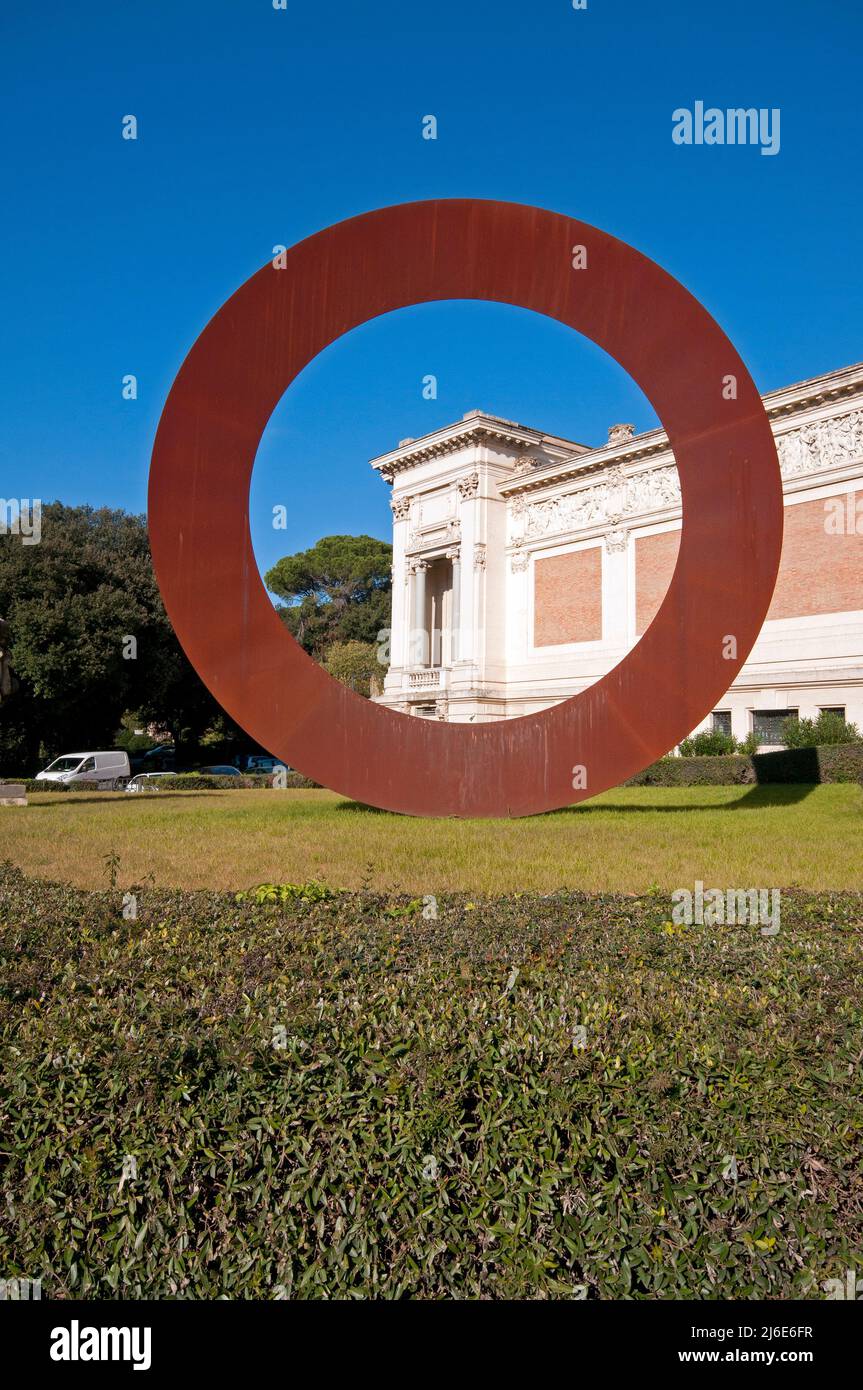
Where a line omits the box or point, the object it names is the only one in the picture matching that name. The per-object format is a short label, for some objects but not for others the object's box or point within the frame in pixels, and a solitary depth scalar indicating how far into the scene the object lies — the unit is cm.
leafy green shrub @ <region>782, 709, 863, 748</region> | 2344
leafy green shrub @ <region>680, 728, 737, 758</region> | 2614
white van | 2694
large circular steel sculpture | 1030
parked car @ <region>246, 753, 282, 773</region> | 4059
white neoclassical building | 2742
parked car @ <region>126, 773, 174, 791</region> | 2386
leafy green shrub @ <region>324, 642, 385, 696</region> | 4628
